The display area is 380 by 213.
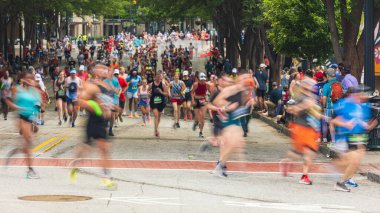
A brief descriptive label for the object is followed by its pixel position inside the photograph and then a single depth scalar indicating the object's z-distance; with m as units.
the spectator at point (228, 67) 52.81
